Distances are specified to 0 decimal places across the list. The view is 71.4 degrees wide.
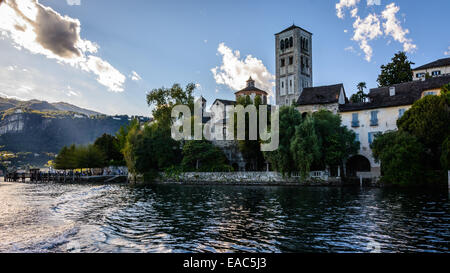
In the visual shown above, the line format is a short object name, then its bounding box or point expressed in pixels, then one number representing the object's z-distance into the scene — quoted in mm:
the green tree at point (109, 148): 75812
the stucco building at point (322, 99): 48994
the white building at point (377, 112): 42000
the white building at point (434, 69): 55144
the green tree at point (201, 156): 51081
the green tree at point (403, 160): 32469
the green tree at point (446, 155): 30891
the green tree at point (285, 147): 39188
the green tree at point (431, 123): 33969
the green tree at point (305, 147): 37406
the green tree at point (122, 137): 64062
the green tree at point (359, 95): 63678
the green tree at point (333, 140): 39094
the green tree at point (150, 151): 53312
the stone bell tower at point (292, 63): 71756
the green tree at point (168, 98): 62656
